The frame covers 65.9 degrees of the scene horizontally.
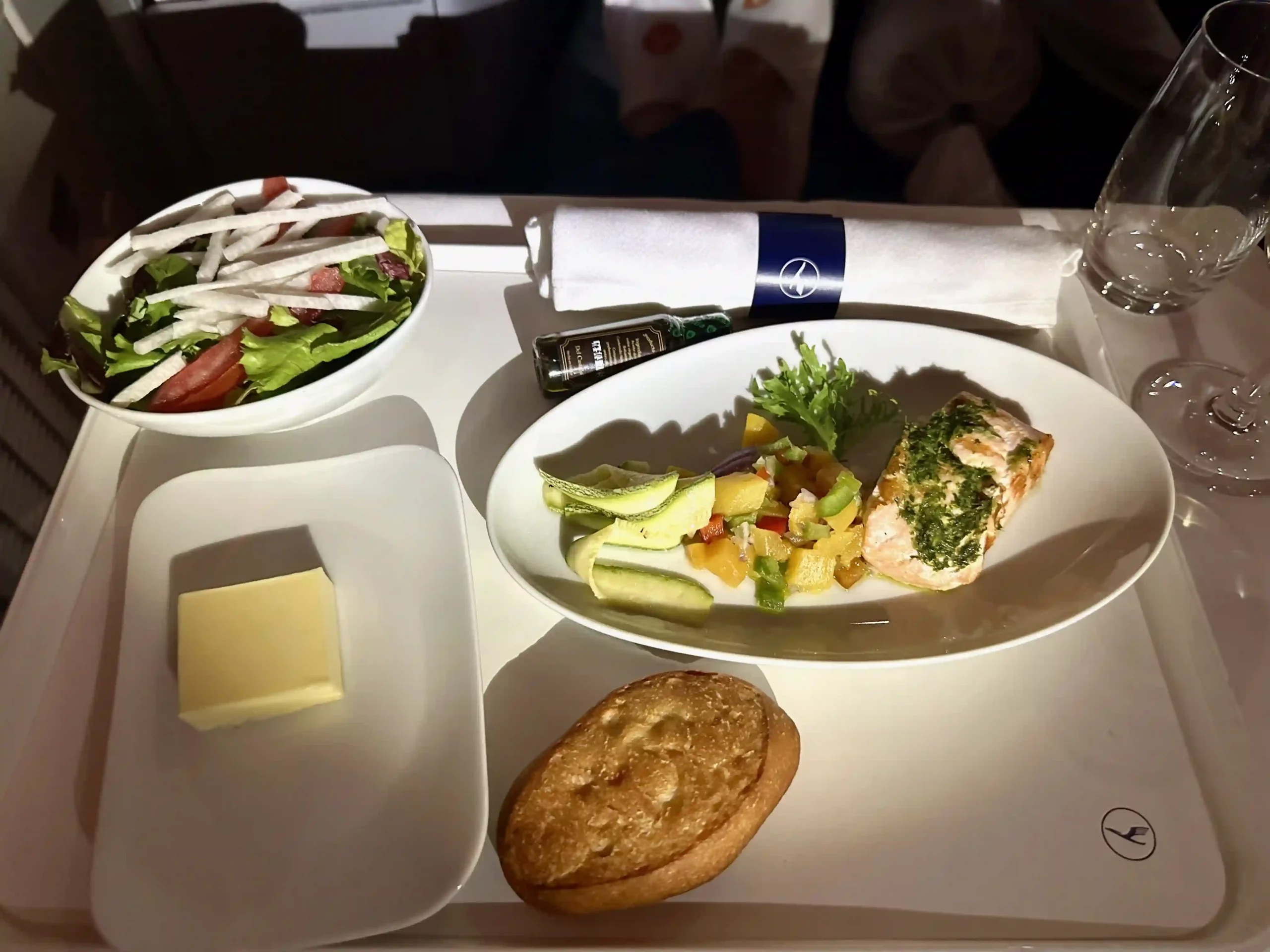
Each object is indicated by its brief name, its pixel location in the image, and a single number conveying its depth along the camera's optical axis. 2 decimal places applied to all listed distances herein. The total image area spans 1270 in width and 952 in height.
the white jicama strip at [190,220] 0.36
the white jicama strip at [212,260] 0.36
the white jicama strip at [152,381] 0.33
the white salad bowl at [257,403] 0.33
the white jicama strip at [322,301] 0.35
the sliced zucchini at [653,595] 0.33
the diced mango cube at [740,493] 0.33
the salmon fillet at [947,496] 0.32
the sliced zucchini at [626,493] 0.32
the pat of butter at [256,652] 0.29
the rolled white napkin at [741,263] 0.38
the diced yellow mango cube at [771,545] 0.33
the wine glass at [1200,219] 0.34
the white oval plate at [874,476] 0.32
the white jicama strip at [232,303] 0.35
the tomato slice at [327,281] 0.36
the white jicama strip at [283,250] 0.36
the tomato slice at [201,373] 0.34
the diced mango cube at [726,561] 0.33
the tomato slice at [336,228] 0.38
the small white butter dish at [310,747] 0.26
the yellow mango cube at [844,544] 0.33
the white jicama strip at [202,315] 0.35
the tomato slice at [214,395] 0.34
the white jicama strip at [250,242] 0.36
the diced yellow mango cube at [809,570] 0.33
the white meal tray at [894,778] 0.28
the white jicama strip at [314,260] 0.35
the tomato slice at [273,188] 0.39
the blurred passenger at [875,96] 0.57
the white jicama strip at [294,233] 0.38
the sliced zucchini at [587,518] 0.34
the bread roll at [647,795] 0.27
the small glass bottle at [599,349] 0.36
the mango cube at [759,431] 0.36
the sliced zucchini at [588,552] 0.33
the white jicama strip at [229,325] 0.35
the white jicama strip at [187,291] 0.35
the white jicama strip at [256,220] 0.36
